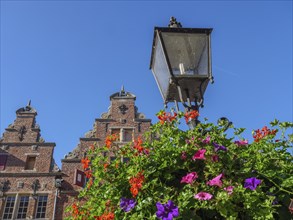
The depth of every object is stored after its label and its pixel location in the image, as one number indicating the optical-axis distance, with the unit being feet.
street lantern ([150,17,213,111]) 10.16
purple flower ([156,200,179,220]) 6.61
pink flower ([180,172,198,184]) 7.43
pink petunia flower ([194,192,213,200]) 7.05
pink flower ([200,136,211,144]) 8.42
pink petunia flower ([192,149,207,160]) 7.79
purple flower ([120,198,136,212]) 7.53
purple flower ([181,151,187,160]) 8.34
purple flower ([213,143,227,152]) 8.19
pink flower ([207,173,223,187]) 7.24
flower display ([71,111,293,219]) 7.13
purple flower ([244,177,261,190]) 7.23
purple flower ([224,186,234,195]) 7.05
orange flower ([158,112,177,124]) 9.59
